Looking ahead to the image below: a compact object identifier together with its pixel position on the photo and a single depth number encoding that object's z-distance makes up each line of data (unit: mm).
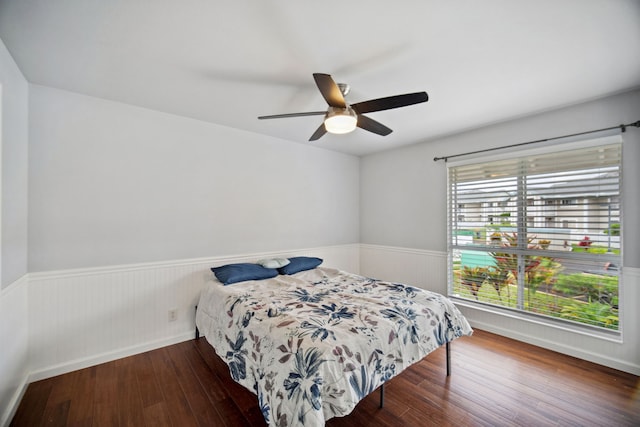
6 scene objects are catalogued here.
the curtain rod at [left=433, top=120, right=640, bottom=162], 2362
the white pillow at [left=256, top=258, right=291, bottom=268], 3135
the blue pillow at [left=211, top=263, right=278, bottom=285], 2718
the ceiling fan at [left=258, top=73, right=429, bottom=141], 1765
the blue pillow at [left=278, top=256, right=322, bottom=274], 3197
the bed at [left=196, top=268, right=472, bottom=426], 1395
